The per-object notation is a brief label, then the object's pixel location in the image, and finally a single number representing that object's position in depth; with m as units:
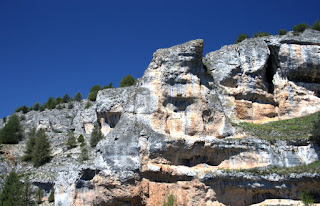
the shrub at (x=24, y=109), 67.91
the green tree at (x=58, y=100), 73.59
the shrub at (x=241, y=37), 43.89
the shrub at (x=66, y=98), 77.26
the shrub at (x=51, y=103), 66.70
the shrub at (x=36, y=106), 72.51
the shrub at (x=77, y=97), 76.19
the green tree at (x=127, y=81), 58.71
